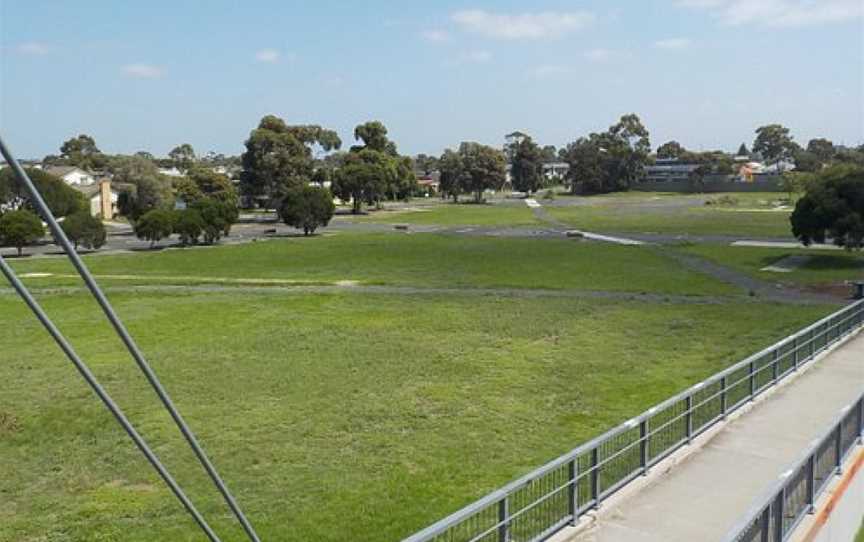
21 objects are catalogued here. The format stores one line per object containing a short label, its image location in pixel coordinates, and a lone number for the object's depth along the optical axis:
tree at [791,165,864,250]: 42.00
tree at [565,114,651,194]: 163.25
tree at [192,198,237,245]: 67.25
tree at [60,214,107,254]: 59.69
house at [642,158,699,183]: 179.50
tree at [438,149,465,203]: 146.00
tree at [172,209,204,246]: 65.81
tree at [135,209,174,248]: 64.94
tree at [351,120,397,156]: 124.44
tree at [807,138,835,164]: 175.02
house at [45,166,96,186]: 105.22
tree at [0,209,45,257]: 59.22
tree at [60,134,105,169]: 150.25
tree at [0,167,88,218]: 65.62
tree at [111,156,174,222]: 90.81
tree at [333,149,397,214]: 105.00
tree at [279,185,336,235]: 75.56
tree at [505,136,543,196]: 170.12
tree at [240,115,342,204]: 97.06
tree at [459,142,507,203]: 144.38
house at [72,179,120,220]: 97.94
